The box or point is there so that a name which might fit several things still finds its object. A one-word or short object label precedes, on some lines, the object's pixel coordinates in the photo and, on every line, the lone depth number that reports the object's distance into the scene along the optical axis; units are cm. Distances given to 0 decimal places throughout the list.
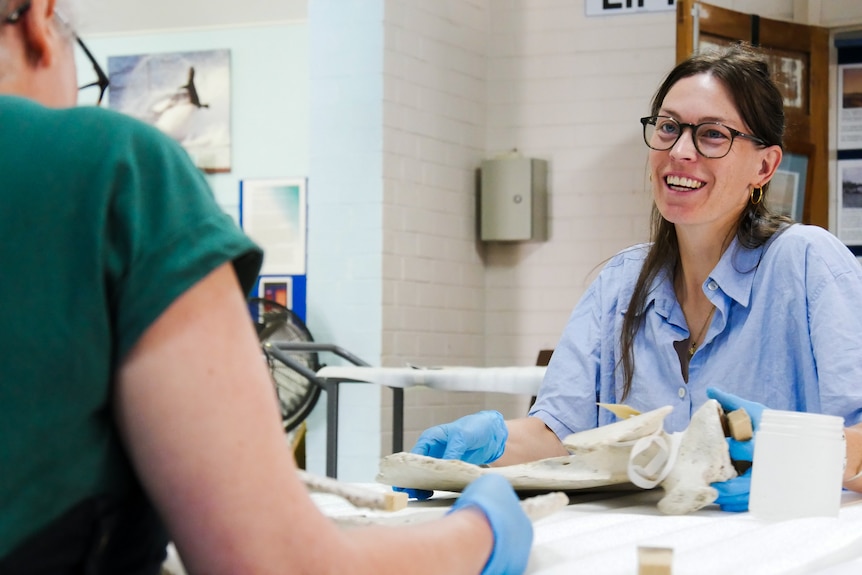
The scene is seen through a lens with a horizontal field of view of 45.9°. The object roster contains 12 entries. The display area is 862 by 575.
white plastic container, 109
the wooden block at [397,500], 97
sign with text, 491
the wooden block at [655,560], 75
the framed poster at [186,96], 650
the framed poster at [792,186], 451
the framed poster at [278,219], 609
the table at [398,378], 321
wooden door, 453
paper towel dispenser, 497
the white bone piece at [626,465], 118
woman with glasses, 159
